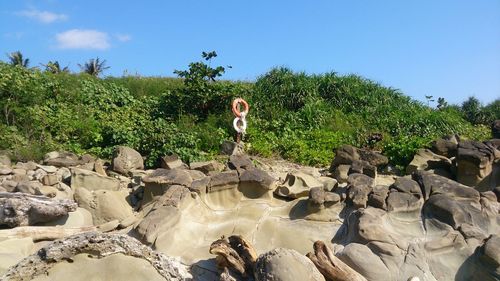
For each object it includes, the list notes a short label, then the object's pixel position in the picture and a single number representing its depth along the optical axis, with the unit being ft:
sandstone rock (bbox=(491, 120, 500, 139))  25.84
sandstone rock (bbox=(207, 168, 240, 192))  20.67
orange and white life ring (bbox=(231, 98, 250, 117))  32.73
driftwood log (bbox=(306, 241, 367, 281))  15.88
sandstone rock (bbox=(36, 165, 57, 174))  24.54
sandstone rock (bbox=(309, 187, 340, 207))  19.20
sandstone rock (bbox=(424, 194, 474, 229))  17.90
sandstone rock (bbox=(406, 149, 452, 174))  22.83
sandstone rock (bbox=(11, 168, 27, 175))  24.20
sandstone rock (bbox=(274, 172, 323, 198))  20.93
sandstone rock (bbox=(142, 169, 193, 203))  20.92
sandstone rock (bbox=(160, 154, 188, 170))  25.20
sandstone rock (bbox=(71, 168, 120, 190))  23.11
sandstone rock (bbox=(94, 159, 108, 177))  24.77
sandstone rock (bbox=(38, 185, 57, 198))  21.38
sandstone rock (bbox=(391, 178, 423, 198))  19.24
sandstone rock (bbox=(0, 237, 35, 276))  16.90
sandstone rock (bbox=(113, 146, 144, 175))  25.73
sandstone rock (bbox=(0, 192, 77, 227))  19.69
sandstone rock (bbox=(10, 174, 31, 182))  23.07
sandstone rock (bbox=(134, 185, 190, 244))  18.39
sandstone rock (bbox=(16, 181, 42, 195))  21.20
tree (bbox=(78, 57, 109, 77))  70.38
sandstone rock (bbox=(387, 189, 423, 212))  18.71
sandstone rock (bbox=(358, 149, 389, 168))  25.09
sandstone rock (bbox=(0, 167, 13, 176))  24.06
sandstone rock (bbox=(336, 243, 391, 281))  16.34
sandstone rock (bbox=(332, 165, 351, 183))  22.15
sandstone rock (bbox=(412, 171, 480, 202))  19.09
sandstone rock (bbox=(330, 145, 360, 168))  24.12
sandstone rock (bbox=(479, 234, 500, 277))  15.79
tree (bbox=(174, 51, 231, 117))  38.14
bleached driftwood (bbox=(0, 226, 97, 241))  19.16
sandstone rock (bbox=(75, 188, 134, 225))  21.09
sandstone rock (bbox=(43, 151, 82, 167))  26.16
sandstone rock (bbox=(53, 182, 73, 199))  22.08
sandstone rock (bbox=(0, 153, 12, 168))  26.31
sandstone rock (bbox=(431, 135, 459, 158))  24.41
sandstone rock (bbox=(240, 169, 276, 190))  20.52
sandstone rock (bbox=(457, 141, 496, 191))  20.97
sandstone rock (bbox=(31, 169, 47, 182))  23.66
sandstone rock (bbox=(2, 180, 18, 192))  21.95
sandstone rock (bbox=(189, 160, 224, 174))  23.88
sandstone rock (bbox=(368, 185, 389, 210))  18.76
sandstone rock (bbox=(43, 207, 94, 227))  20.47
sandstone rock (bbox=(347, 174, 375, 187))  20.13
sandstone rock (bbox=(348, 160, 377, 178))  21.74
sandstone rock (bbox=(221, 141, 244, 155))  29.25
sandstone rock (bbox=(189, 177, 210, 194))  20.55
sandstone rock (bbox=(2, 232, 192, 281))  15.97
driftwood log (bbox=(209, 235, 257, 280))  16.66
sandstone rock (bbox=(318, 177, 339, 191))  20.83
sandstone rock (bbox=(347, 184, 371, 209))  19.08
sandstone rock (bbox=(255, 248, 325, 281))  15.07
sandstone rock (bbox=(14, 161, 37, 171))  25.22
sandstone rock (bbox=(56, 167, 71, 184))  24.11
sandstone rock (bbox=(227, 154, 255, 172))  22.36
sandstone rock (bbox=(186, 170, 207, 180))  21.99
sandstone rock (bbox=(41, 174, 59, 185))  22.84
